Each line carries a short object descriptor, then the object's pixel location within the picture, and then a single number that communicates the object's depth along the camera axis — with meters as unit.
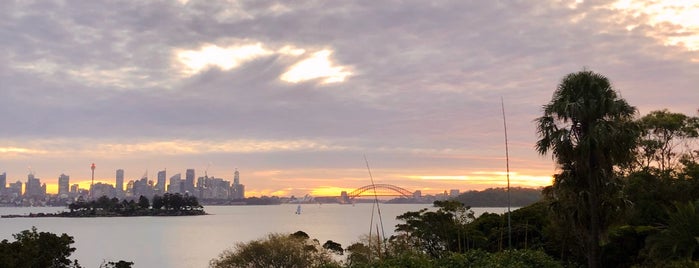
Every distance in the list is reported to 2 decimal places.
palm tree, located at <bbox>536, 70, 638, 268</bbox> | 21.34
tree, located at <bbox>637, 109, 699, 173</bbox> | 37.69
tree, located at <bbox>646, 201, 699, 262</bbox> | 18.08
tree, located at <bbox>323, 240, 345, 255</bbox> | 49.19
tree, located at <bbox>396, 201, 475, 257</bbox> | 40.88
